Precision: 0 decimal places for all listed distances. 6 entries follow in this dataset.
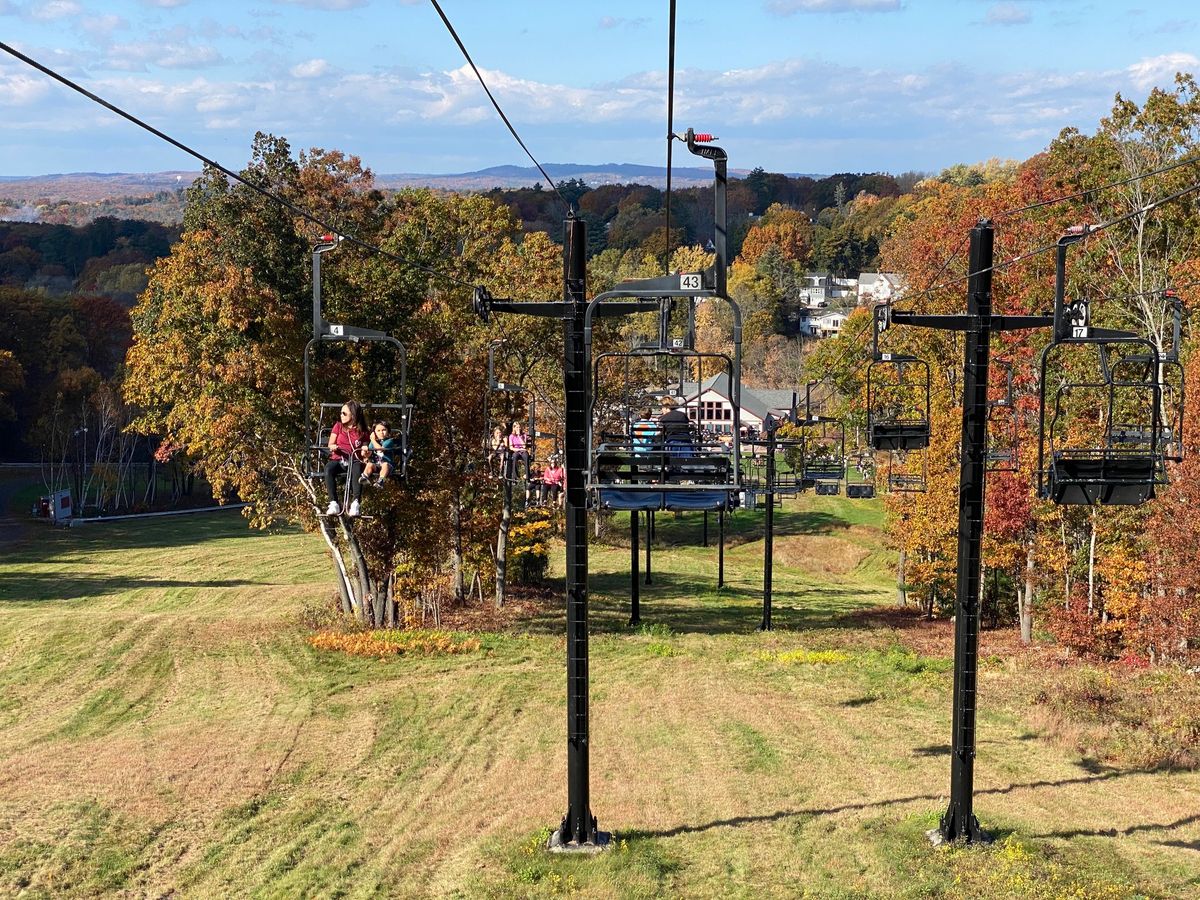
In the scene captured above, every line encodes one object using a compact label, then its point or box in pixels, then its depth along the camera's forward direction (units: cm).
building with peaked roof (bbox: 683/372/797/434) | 9212
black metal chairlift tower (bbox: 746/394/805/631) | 2873
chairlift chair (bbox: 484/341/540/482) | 1684
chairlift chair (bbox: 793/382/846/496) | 3319
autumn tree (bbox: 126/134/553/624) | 2877
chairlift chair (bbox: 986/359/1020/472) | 3612
